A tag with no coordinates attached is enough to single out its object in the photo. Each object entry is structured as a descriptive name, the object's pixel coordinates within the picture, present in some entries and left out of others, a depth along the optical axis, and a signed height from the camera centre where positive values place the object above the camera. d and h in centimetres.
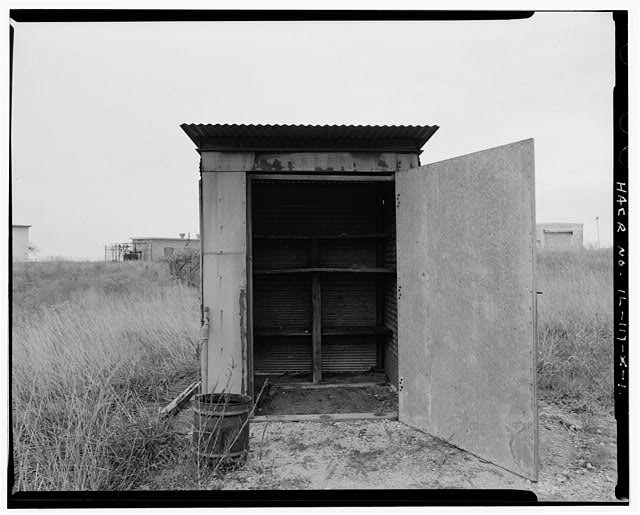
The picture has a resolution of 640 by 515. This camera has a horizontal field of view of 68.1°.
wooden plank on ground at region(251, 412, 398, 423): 496 -168
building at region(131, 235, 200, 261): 2995 +87
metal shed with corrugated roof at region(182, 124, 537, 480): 373 -13
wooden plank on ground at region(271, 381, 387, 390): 615 -167
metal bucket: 388 -143
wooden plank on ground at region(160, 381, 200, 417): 495 -162
